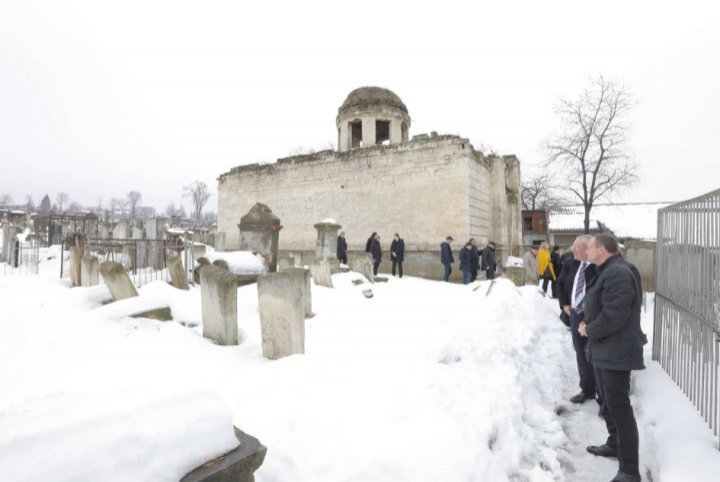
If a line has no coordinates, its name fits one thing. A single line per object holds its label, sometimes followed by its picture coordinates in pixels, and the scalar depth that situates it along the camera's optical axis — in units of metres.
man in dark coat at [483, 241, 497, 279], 12.82
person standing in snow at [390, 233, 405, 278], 13.38
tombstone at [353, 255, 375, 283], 10.80
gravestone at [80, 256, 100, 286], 8.32
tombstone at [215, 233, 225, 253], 17.47
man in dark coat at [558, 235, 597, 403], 4.32
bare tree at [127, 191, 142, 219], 121.40
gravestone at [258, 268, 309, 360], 4.48
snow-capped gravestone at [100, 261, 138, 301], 5.77
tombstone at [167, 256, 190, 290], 7.71
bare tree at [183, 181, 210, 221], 81.56
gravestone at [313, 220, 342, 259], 11.49
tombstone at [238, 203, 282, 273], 9.97
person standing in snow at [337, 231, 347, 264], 13.75
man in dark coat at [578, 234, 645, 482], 2.82
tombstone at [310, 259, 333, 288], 8.53
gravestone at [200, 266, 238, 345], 4.78
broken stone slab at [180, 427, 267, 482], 1.61
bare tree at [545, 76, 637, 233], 22.36
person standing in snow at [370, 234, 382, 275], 13.31
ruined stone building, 14.38
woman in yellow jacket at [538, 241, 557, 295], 10.65
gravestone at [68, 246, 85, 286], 8.77
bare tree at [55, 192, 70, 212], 119.38
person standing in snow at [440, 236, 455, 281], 12.55
